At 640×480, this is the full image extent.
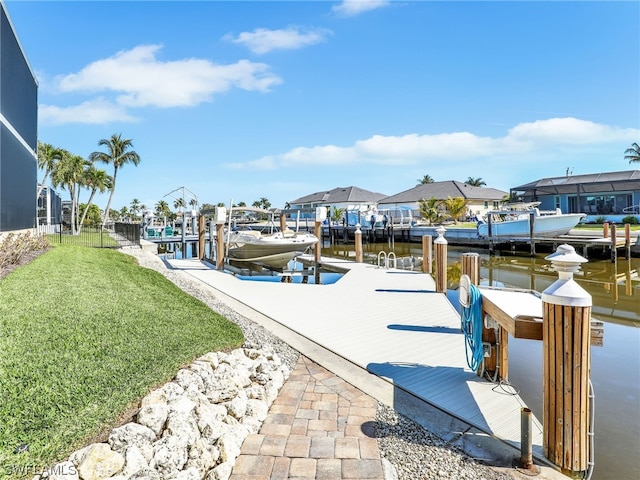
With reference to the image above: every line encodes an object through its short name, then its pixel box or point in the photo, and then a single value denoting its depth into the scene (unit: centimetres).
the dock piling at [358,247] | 1605
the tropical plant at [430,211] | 4100
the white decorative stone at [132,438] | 265
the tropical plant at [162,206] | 8794
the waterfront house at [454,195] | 5047
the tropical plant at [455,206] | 4353
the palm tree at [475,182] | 8506
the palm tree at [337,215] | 4996
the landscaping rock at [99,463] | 242
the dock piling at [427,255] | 1288
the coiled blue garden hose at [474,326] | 435
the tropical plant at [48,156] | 3459
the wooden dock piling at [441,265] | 949
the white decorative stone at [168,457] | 258
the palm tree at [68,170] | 3600
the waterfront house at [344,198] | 5791
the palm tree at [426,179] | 8794
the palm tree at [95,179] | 4056
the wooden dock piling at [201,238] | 1778
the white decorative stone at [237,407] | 339
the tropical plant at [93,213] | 5294
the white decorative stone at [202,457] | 269
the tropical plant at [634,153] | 4716
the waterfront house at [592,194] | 3497
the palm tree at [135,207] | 10025
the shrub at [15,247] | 827
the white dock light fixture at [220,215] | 1429
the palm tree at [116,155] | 4191
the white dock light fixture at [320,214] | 1577
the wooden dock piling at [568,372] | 289
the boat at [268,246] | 1531
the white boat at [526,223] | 2542
